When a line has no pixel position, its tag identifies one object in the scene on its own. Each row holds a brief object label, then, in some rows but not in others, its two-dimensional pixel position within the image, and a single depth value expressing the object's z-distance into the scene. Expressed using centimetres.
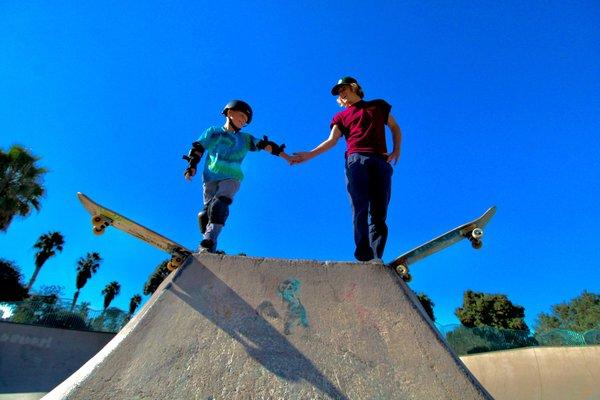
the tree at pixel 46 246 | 3632
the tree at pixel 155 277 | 2842
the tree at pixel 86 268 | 4325
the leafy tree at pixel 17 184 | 1797
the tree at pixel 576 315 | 3322
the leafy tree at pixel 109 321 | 1575
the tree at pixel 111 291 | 4628
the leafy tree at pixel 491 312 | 3328
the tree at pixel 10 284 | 1906
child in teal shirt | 314
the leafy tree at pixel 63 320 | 1495
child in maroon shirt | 293
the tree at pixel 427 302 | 3148
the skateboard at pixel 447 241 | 233
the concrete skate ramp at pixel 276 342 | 161
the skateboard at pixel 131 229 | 223
